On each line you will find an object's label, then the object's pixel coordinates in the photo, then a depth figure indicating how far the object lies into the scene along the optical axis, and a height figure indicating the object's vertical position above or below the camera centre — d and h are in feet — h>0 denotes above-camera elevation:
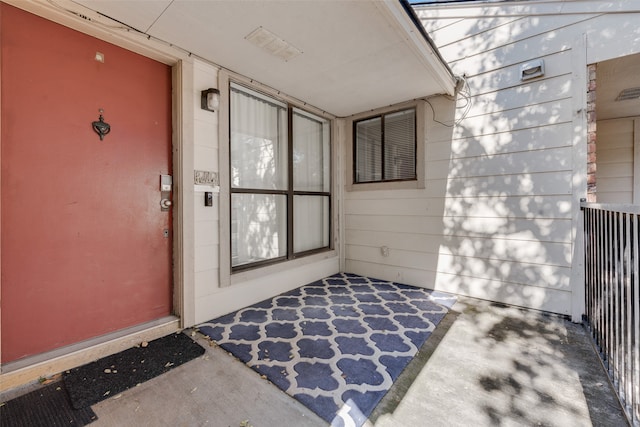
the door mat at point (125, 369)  5.80 -3.79
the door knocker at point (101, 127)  7.26 +2.35
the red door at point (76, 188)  6.17 +0.67
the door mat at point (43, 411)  5.01 -3.85
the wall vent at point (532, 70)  9.58 +5.14
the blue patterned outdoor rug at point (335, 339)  5.85 -3.74
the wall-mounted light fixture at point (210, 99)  8.92 +3.80
